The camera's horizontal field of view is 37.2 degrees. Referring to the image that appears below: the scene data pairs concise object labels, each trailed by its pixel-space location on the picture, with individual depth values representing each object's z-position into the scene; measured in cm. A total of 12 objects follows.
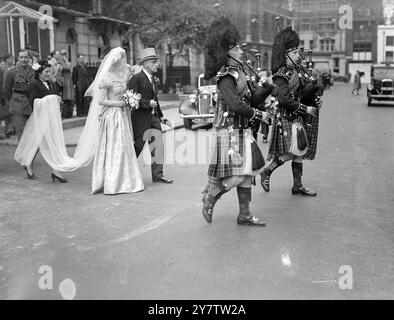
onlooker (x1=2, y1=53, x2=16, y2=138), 1212
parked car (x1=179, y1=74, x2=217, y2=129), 1608
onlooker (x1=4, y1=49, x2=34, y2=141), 991
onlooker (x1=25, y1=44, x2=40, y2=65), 1300
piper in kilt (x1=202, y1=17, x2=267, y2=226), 550
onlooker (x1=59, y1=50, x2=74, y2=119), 1625
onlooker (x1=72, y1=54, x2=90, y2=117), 1702
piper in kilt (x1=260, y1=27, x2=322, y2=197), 685
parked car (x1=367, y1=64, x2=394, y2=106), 2539
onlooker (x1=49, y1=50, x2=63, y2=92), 1525
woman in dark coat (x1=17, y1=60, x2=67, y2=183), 846
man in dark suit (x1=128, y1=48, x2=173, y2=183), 810
